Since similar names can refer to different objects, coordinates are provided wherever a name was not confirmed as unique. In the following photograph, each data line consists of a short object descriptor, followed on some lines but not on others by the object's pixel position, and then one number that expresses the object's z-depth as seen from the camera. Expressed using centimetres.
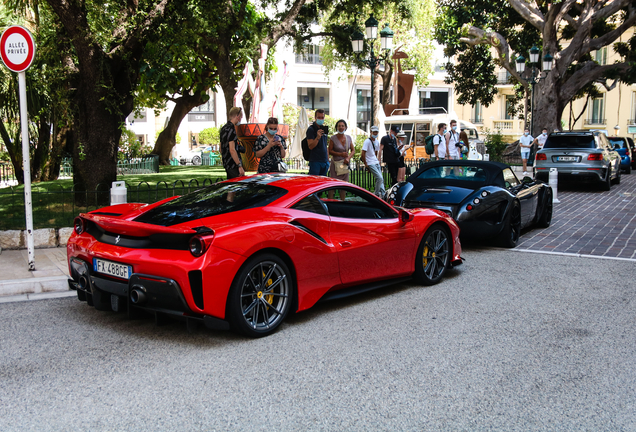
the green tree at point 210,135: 4694
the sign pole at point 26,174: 674
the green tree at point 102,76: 1025
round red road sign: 677
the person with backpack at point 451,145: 1675
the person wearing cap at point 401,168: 1406
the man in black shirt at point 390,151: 1391
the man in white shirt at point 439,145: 1641
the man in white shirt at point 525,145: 2247
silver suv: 1703
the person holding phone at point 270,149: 949
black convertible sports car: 858
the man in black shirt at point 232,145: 912
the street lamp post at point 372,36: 1601
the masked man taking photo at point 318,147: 1089
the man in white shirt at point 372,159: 1333
